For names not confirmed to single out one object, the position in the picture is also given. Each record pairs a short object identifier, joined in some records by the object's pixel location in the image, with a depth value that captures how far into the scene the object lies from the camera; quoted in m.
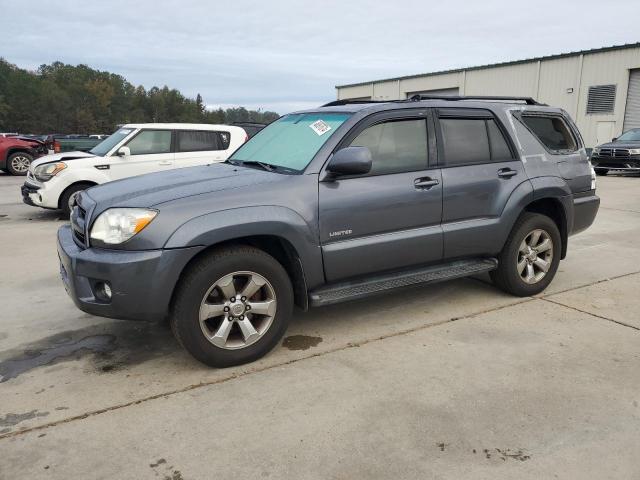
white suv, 8.93
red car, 16.91
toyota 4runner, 3.26
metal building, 23.97
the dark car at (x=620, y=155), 16.03
